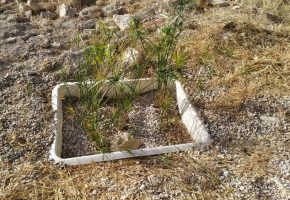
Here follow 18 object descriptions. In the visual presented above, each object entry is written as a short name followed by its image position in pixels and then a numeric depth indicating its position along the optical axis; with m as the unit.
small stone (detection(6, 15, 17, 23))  2.44
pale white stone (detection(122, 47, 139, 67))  2.01
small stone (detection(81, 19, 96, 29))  2.43
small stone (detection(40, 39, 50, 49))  2.19
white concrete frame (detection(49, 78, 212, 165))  1.48
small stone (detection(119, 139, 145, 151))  1.52
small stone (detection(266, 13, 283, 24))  2.52
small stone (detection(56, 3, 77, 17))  2.57
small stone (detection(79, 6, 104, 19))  2.55
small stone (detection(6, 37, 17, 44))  2.20
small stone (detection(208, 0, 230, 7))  2.64
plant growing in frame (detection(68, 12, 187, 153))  1.60
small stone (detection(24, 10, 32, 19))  2.54
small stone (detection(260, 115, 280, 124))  1.71
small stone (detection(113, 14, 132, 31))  2.38
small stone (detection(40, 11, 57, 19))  2.53
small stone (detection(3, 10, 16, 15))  2.56
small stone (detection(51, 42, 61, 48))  2.19
